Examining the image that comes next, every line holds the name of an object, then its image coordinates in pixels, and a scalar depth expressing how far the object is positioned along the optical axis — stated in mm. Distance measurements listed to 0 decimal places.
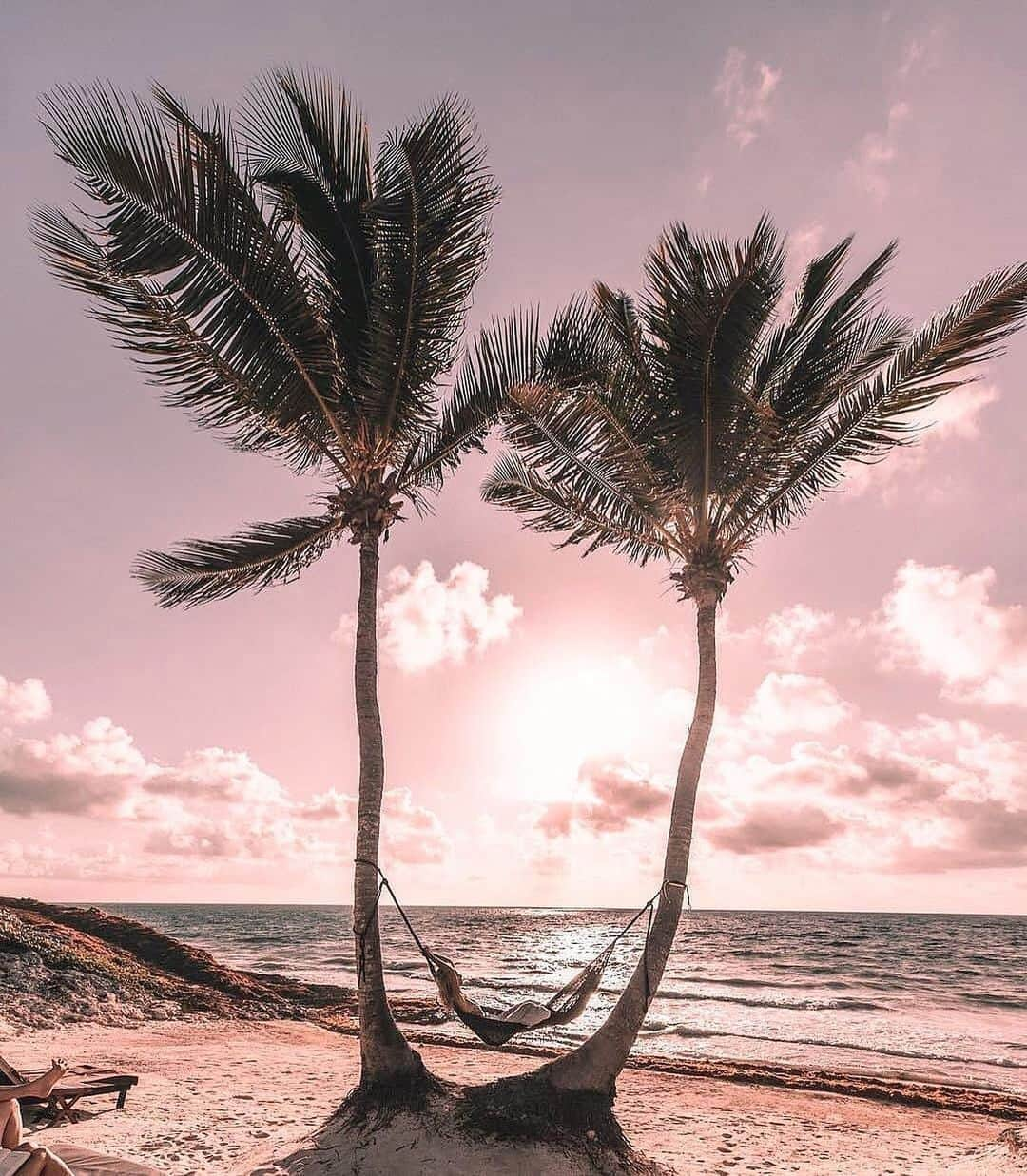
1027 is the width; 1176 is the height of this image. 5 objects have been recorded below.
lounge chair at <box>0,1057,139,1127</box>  6371
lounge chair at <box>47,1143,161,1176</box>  3336
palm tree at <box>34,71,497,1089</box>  5844
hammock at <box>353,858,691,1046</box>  6055
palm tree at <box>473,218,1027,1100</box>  6336
